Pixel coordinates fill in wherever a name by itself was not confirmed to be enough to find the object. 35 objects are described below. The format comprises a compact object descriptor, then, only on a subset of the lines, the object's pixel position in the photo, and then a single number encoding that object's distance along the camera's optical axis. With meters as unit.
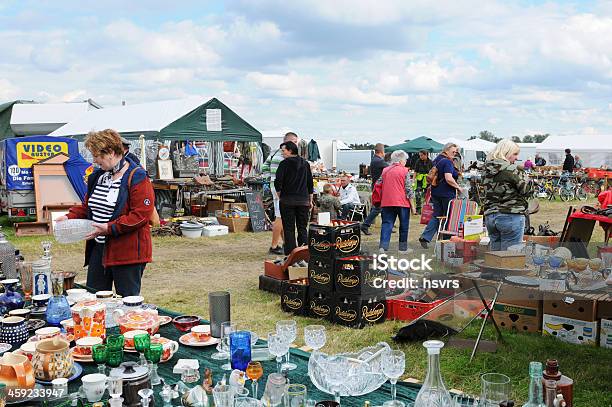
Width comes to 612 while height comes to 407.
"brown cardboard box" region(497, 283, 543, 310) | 4.52
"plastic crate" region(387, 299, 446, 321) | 4.88
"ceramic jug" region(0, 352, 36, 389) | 2.00
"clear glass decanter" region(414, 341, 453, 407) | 1.83
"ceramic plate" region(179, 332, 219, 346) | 2.58
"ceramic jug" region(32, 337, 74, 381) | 2.16
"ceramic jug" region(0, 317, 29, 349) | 2.53
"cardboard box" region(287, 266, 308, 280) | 5.45
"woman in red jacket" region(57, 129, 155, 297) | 3.47
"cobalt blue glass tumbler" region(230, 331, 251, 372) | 2.24
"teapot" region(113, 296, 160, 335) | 2.63
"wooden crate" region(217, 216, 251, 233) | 10.56
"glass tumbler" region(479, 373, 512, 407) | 1.78
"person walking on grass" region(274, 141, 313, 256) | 6.77
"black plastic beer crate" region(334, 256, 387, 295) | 4.57
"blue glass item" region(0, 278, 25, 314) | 2.94
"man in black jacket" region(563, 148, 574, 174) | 18.88
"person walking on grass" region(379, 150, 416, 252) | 7.43
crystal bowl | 2.02
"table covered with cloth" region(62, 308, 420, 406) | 2.05
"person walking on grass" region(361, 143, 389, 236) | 9.80
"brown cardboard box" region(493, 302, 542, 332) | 4.59
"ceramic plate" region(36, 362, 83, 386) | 2.16
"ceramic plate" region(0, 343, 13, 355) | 2.40
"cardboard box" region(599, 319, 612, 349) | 4.19
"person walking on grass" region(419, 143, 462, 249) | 7.70
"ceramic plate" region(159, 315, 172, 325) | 2.87
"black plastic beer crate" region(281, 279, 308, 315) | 5.07
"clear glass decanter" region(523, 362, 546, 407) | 1.71
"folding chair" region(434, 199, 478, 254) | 7.54
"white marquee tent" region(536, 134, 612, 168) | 27.83
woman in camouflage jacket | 5.08
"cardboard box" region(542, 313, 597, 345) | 4.28
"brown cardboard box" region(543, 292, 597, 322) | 4.23
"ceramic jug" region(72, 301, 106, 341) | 2.56
